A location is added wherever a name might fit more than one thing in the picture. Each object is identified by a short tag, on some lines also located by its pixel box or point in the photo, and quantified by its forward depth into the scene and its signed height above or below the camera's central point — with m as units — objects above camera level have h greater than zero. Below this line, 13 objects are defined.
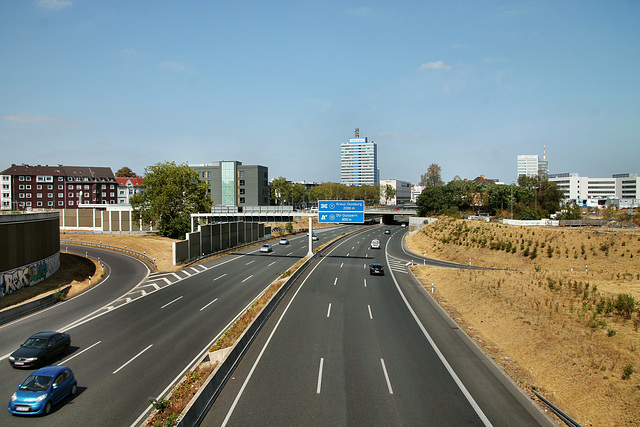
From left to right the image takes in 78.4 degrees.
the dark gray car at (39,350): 19.53 -7.31
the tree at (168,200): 78.75 +1.49
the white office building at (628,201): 146.95 +2.08
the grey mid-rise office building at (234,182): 147.88 +9.43
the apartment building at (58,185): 118.69 +7.25
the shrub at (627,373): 18.86 -8.20
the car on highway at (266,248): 66.81 -7.11
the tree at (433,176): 193.25 +14.95
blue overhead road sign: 58.12 -0.70
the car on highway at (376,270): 46.28 -7.57
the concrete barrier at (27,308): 28.39 -7.84
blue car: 14.91 -7.22
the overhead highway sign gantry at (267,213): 63.12 -1.07
